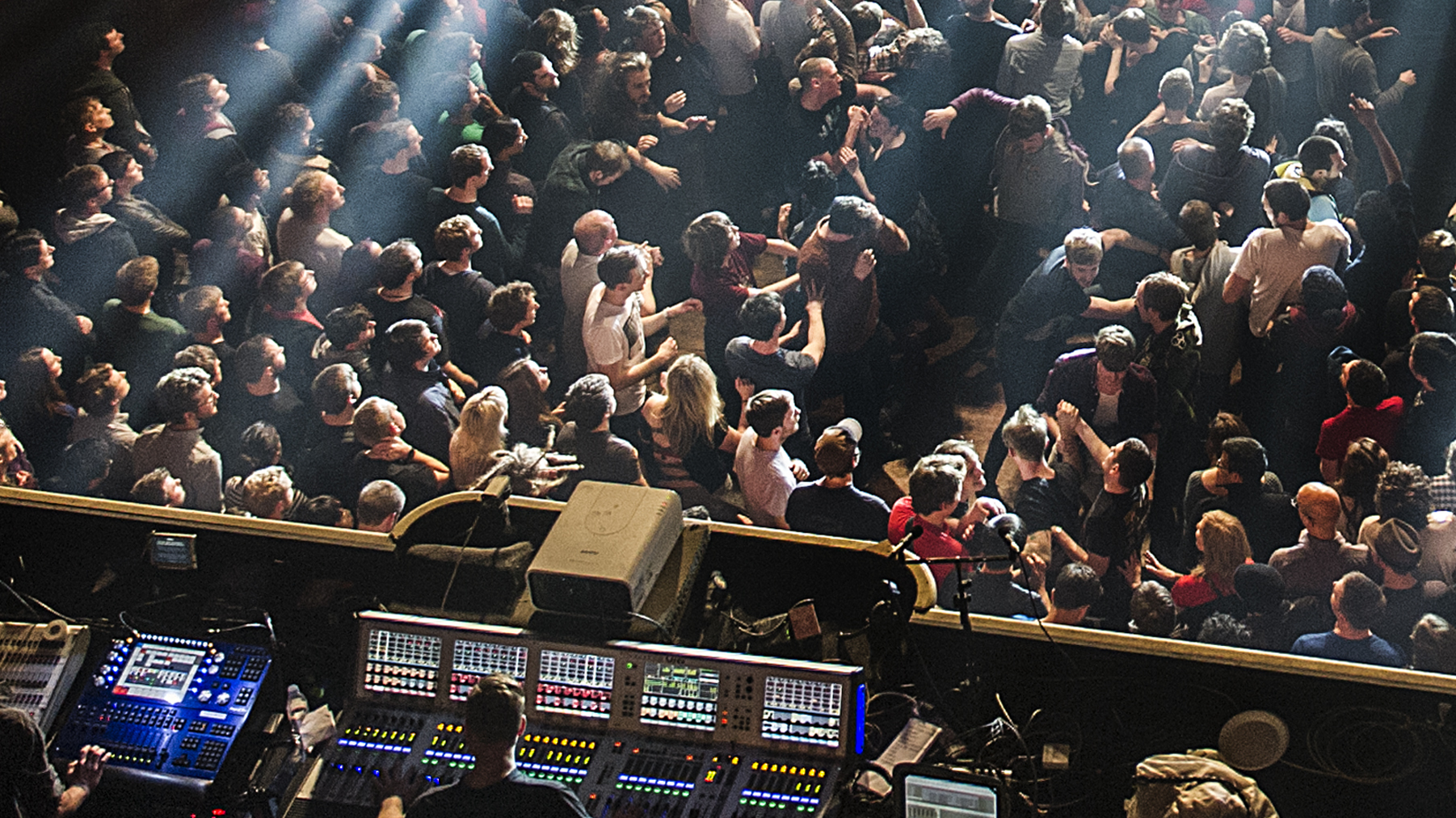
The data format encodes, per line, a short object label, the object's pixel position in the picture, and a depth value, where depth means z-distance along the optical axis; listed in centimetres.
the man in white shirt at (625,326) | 652
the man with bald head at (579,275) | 660
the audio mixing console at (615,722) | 397
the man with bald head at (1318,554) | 548
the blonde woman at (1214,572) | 561
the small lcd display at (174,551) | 471
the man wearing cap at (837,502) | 587
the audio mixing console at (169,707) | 429
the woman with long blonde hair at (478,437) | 647
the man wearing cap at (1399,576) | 529
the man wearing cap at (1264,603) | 543
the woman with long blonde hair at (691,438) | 633
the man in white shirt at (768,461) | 614
